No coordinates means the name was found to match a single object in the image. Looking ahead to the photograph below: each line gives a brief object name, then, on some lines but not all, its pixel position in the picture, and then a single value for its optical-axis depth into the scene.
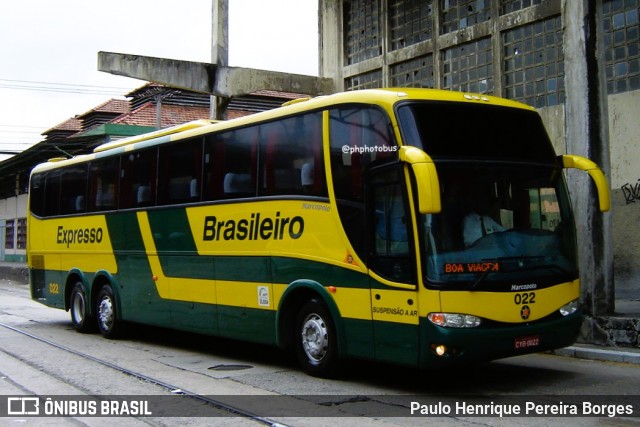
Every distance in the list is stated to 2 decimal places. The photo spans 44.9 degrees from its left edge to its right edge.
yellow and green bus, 7.70
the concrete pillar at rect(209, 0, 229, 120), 18.50
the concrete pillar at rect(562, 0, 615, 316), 11.64
